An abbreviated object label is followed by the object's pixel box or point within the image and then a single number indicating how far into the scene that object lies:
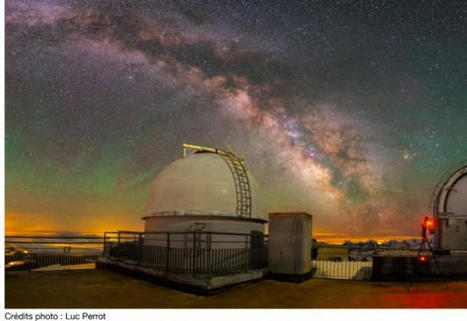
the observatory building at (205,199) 19.02
